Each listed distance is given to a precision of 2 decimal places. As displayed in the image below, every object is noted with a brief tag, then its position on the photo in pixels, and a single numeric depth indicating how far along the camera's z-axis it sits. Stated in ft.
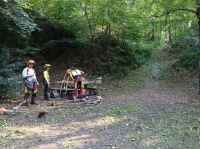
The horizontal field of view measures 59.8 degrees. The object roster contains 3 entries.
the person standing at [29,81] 21.65
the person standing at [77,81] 23.97
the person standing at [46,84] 24.67
